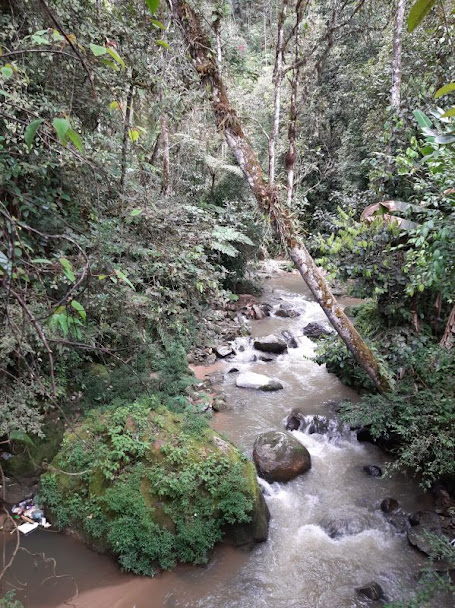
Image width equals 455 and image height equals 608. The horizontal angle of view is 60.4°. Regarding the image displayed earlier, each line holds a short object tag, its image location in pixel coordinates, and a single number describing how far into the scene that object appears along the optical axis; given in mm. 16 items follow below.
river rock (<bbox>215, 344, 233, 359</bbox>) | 9125
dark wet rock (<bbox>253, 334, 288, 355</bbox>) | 9344
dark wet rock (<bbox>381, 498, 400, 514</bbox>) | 5105
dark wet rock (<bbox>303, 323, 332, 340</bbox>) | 9985
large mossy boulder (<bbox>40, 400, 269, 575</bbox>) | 4262
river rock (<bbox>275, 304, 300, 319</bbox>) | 11562
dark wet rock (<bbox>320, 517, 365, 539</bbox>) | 4871
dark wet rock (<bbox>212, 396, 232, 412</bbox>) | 7148
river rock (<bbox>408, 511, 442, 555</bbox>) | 4570
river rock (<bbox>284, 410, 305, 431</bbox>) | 6690
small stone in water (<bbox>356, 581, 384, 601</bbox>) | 4062
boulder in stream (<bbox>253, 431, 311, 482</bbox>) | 5594
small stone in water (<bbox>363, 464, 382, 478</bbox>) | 5723
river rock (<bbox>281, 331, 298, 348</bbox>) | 9752
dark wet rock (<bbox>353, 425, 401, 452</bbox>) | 5768
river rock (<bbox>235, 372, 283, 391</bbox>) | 7852
